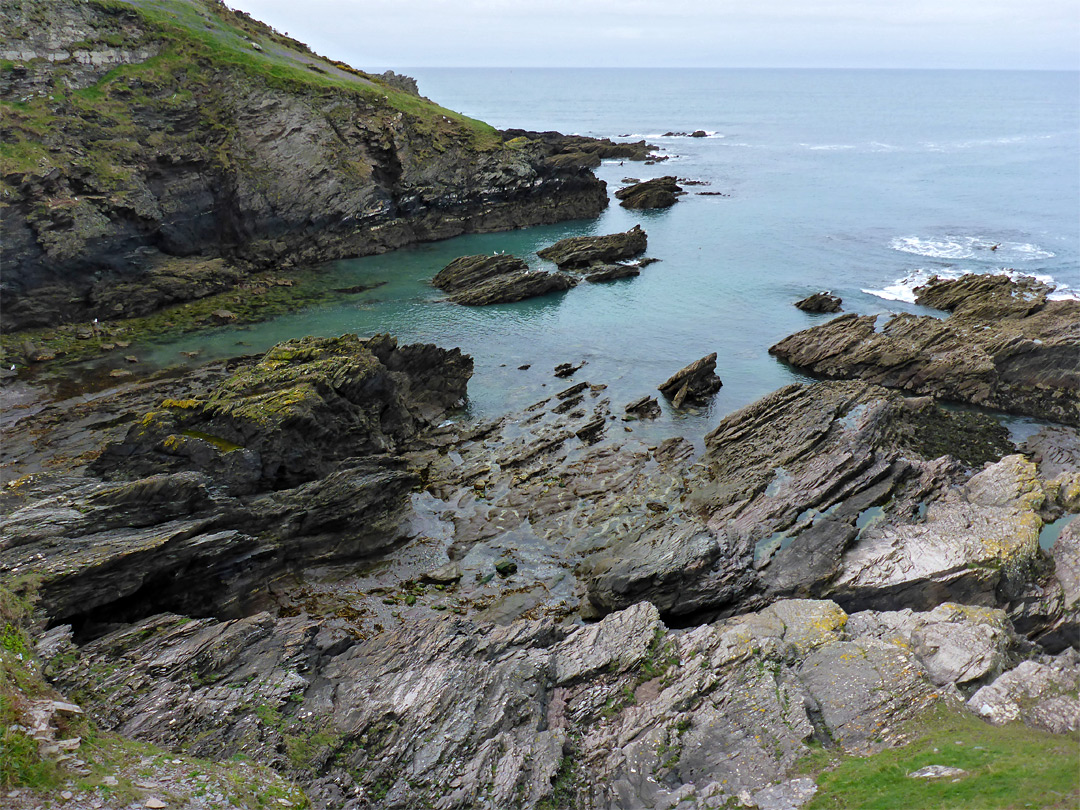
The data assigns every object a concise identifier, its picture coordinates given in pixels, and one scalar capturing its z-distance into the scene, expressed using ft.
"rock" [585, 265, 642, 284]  227.61
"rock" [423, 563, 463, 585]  90.17
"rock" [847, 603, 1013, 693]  56.54
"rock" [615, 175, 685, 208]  325.21
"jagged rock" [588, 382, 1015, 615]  78.23
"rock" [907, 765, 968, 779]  45.19
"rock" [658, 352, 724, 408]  140.87
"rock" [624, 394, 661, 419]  135.25
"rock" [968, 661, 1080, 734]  49.73
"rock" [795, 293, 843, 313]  195.72
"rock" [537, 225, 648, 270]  241.55
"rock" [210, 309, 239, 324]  175.85
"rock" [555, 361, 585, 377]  155.12
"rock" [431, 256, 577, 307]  205.16
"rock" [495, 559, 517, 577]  91.91
